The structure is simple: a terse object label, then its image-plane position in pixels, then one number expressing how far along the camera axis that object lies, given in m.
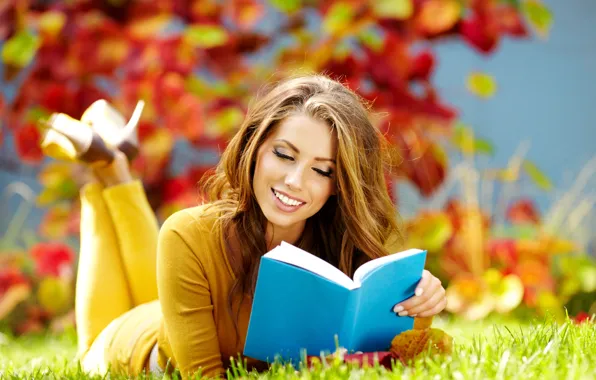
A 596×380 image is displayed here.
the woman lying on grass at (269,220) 4.12
